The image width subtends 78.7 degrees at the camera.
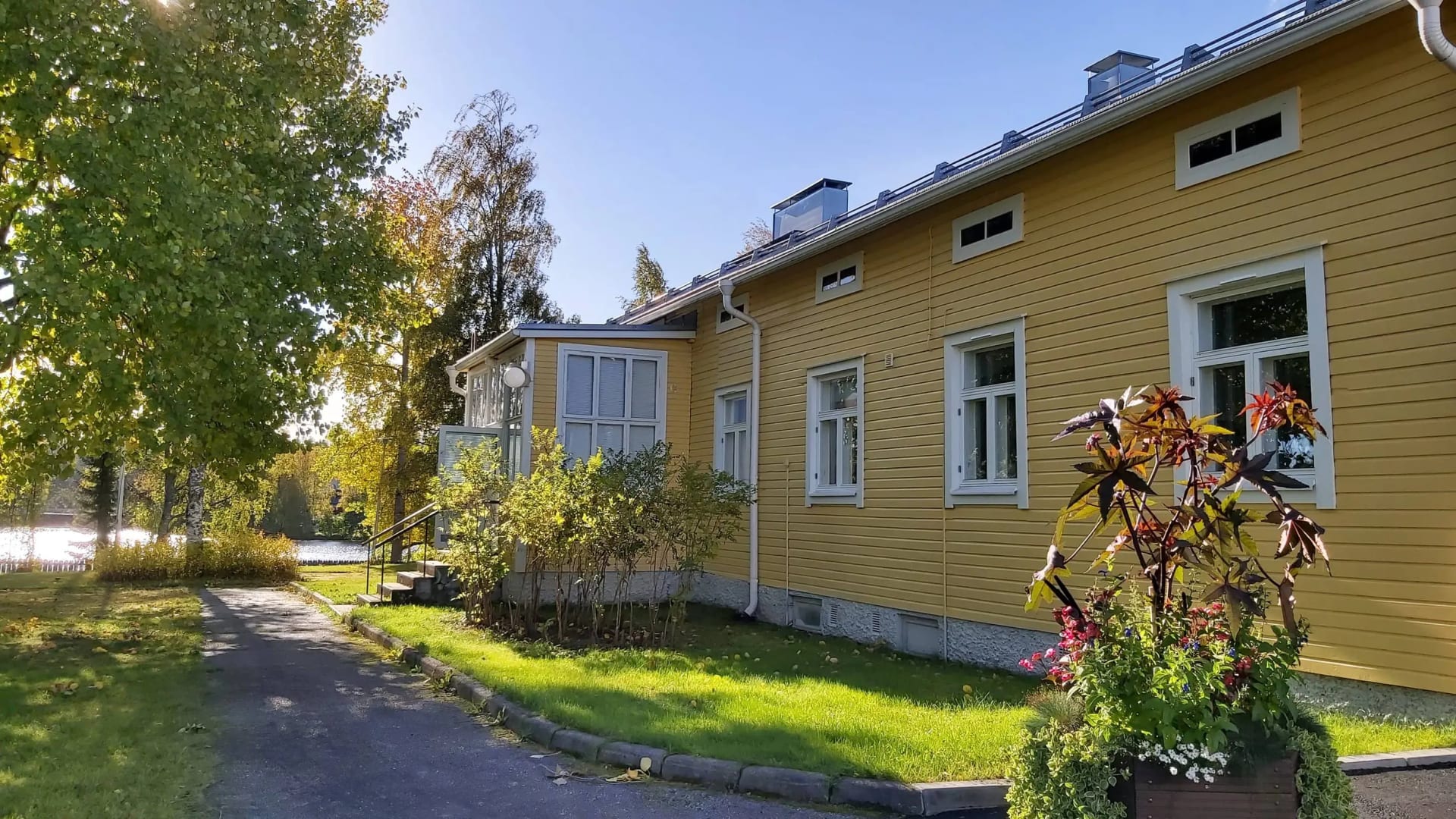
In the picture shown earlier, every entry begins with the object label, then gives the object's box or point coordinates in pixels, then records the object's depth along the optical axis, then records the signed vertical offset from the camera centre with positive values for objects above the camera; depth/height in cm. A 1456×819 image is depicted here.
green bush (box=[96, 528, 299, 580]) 1800 -179
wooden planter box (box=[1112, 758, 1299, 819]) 318 -110
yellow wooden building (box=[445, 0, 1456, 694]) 581 +142
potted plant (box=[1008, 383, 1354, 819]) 320 -66
